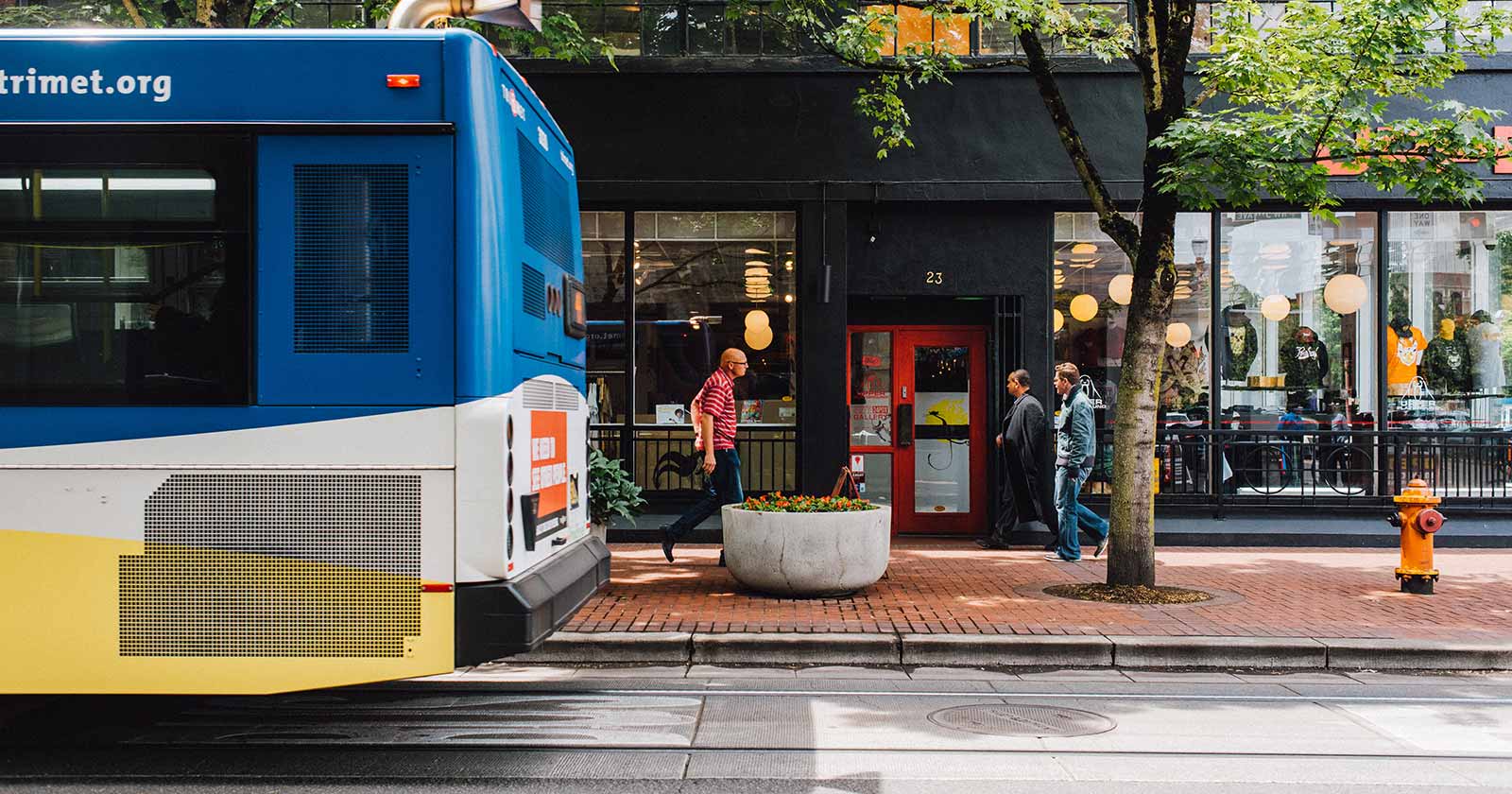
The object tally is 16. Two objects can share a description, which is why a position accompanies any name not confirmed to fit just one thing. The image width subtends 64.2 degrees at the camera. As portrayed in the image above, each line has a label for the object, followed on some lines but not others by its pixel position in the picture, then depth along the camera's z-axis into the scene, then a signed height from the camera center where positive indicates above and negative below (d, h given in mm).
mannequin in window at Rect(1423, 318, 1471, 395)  13922 +378
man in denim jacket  11531 -509
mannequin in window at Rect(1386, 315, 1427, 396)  13938 +478
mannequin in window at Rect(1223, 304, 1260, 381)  13914 +602
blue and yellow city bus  5133 +142
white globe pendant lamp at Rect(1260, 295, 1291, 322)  13977 +1052
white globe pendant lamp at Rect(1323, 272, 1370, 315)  13945 +1179
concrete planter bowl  9422 -1208
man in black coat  12235 -611
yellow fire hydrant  10180 -1197
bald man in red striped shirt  10969 -372
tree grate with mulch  9688 -1610
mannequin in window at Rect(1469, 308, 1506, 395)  13922 +487
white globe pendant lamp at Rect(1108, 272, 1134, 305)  13930 +1250
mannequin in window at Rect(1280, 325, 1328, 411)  13930 +371
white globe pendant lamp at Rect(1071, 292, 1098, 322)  13938 +1076
